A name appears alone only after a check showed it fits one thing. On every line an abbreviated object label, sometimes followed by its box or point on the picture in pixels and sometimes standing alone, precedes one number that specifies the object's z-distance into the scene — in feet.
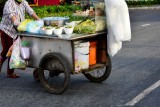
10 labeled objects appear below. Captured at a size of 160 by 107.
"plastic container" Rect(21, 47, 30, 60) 28.40
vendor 30.32
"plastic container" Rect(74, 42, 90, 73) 27.20
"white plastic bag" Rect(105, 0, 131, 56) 27.14
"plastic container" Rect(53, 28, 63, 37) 27.02
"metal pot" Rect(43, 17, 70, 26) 29.01
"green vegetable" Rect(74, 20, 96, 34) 27.25
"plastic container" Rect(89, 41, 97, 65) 28.44
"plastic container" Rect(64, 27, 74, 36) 27.17
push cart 26.81
